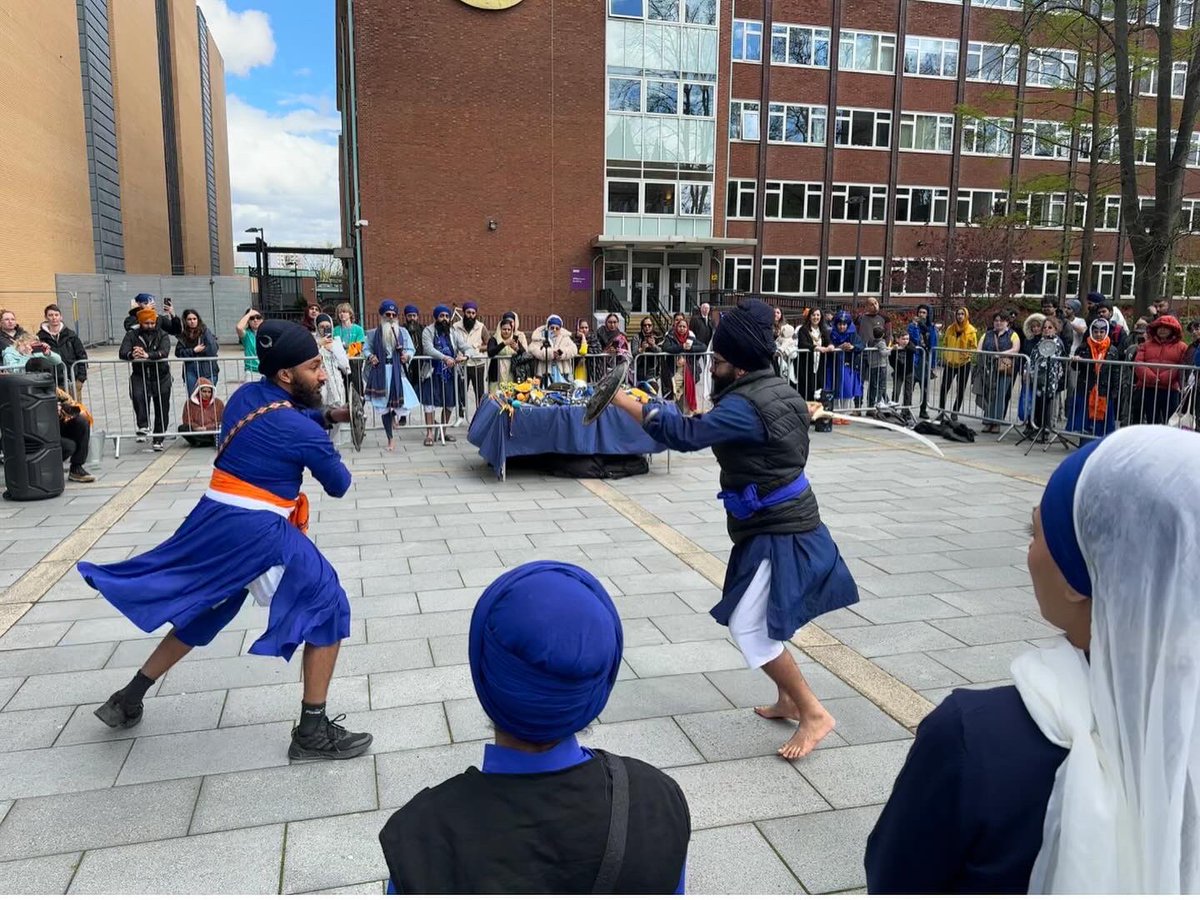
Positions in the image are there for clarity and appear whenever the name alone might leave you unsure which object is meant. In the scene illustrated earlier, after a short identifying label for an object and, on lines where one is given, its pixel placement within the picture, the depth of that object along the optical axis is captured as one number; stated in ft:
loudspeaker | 27.25
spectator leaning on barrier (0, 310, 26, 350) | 33.80
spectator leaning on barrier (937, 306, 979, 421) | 45.03
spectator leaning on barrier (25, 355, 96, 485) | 30.73
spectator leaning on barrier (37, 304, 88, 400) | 35.96
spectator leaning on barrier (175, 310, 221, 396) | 38.17
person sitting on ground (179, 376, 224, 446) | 37.65
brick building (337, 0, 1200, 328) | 102.32
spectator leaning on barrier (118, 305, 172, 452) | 37.17
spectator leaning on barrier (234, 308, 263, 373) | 36.17
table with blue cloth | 31.50
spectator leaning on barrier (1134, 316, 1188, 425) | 34.47
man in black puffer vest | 11.27
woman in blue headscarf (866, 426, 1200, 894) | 3.57
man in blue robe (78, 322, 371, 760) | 11.19
